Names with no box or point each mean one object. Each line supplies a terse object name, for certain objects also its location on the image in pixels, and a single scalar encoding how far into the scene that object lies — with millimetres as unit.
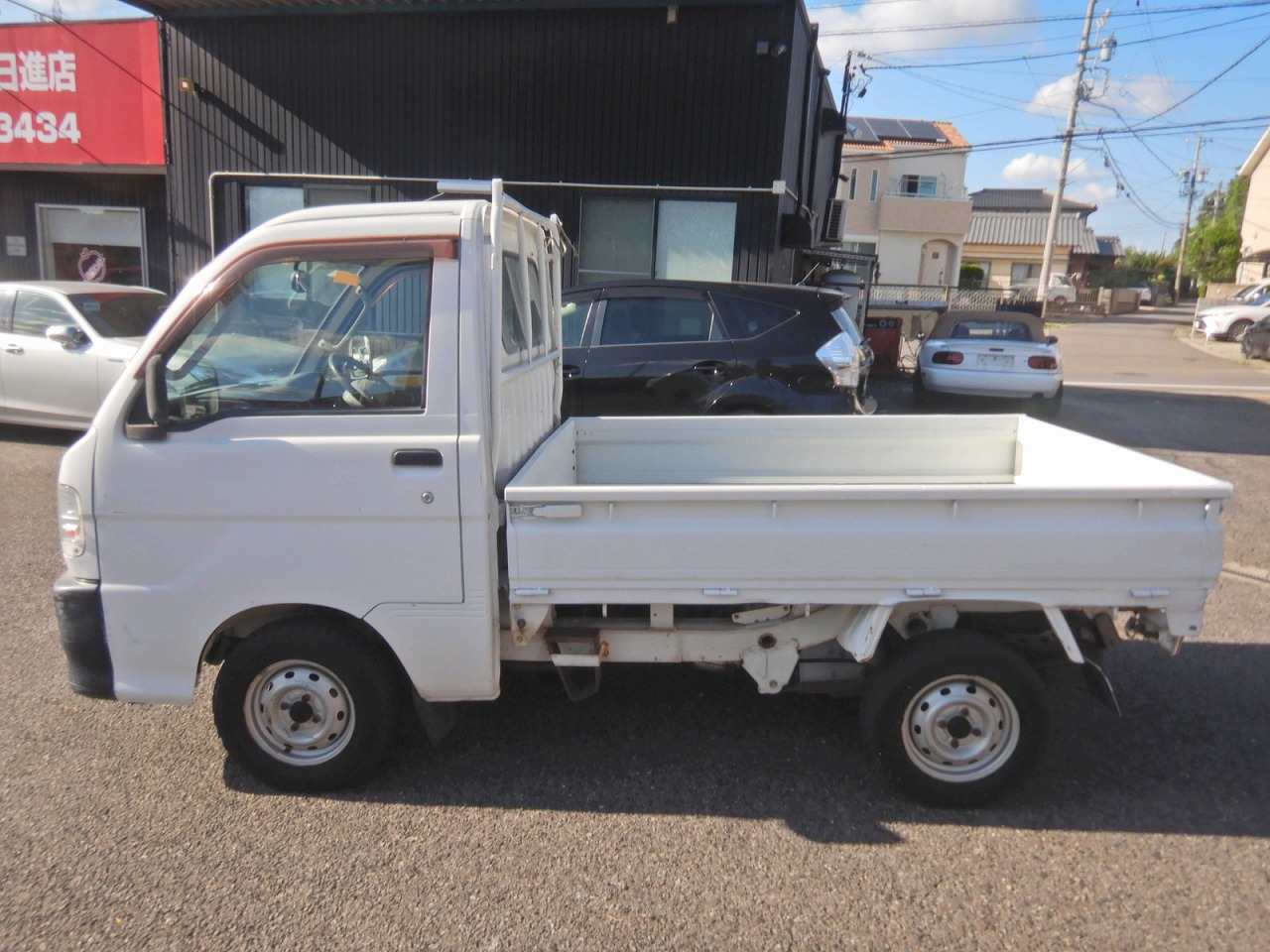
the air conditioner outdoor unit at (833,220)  19828
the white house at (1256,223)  43406
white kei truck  3455
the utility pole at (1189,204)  69188
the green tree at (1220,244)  51719
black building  12195
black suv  7383
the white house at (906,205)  44219
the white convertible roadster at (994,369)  13227
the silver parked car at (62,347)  9664
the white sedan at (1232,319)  28719
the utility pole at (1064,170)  31234
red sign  14414
